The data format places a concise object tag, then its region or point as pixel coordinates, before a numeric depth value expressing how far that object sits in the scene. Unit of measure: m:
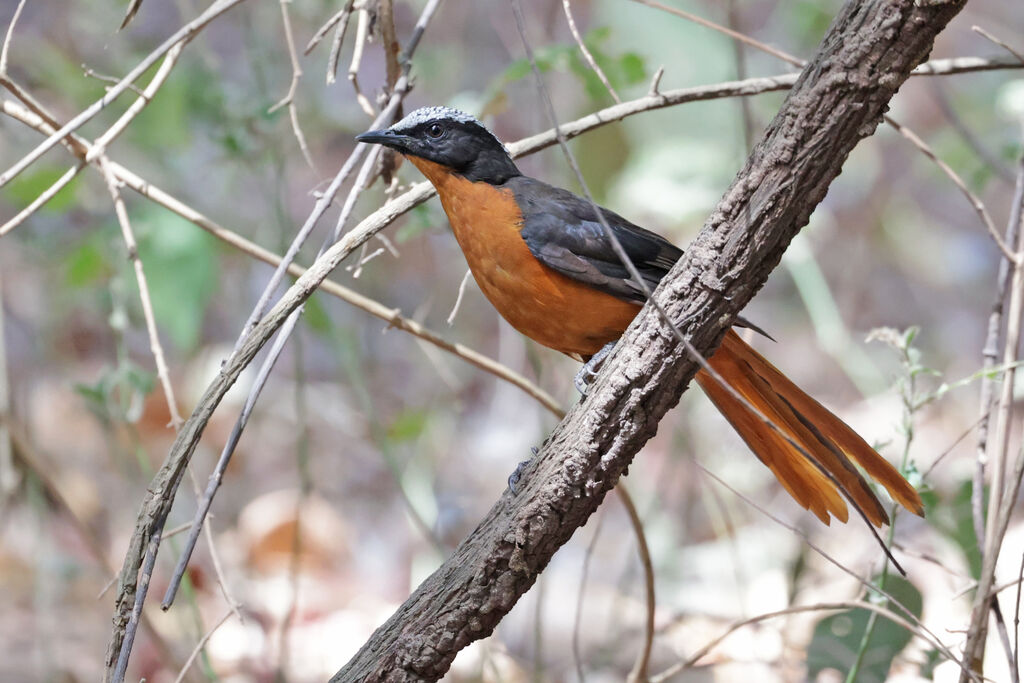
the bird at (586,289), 5.26
